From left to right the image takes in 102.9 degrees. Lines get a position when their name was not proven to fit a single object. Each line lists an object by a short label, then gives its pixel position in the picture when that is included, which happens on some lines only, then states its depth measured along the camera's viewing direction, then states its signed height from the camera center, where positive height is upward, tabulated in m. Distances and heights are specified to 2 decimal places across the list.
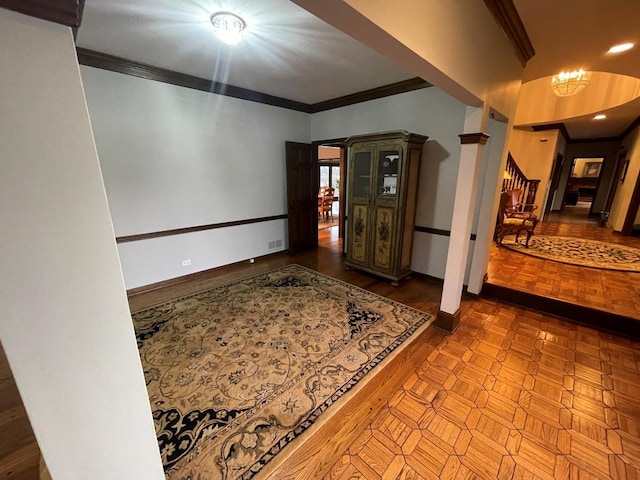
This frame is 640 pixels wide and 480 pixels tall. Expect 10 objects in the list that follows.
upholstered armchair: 4.25 -0.69
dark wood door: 4.35 -0.32
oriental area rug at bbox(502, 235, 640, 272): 3.65 -1.17
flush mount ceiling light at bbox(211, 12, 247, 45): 1.92 +1.16
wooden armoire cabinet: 3.10 -0.27
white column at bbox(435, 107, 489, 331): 2.07 -0.33
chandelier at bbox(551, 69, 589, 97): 3.56 +1.33
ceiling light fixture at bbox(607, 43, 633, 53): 2.23 +1.14
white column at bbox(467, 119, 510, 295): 2.67 -0.25
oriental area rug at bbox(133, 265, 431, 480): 1.46 -1.43
